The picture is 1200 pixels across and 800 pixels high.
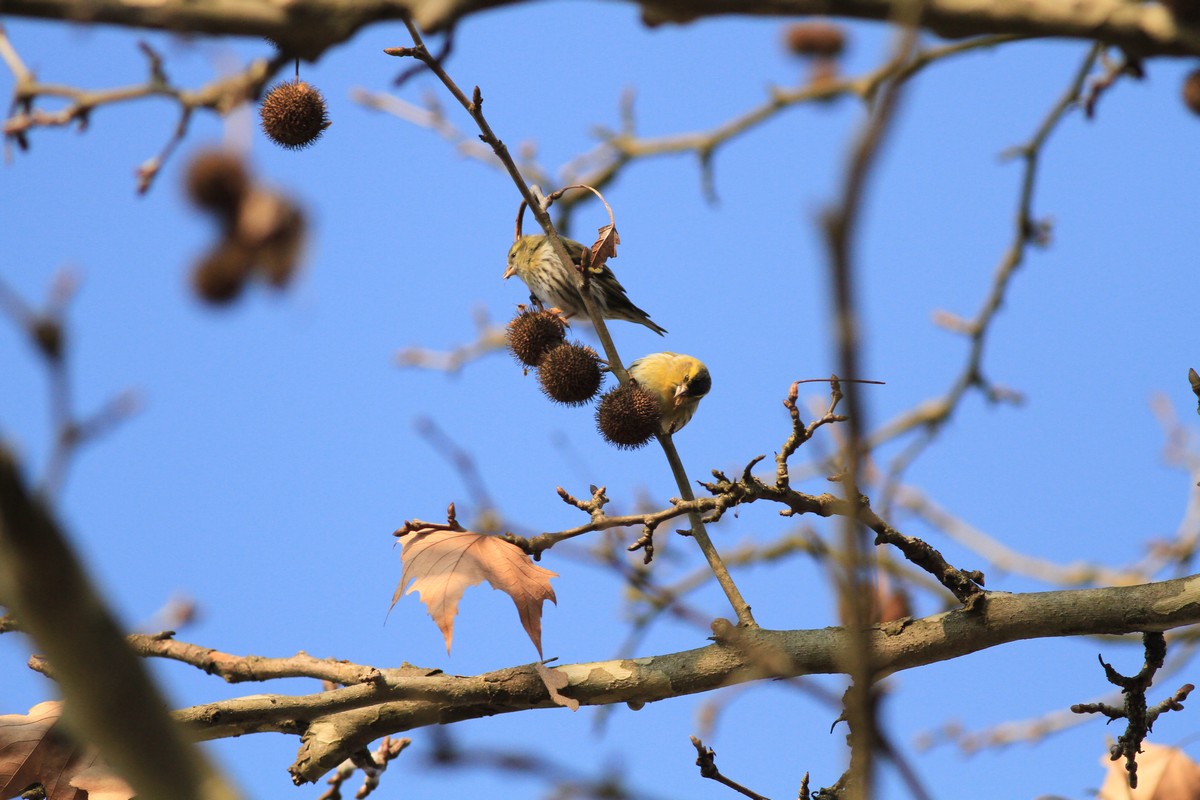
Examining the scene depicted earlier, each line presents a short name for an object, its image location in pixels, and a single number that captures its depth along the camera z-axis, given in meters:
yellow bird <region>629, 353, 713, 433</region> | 10.40
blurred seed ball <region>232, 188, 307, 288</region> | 4.20
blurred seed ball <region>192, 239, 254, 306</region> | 4.19
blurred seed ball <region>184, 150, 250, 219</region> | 4.35
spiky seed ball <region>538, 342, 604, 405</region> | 6.91
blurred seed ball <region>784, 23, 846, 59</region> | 12.77
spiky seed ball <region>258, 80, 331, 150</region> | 6.82
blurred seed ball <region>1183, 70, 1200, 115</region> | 6.07
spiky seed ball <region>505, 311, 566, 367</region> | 7.48
